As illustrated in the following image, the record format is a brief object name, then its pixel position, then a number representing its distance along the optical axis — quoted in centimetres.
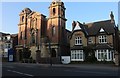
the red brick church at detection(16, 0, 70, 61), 2538
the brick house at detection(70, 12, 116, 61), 2115
